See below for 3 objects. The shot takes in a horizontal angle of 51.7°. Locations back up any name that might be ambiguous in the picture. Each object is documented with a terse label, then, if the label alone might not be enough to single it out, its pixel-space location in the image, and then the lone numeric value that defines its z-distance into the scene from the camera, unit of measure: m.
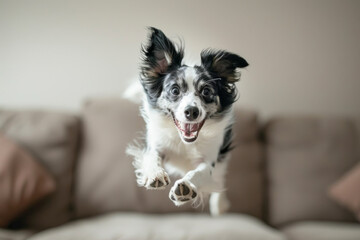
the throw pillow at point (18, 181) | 1.41
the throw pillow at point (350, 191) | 1.67
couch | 1.17
